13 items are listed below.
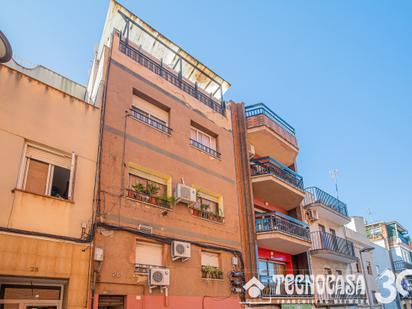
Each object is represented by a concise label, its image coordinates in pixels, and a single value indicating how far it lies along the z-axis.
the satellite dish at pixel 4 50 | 8.72
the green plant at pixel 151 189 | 10.89
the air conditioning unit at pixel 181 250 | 10.52
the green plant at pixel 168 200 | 11.19
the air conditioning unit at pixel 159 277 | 9.49
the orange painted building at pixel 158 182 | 9.45
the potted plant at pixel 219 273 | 11.97
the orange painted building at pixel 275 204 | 14.23
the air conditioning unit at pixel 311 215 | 19.50
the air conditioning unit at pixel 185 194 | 11.31
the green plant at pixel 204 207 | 12.65
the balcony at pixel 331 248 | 18.05
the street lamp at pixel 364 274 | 23.25
